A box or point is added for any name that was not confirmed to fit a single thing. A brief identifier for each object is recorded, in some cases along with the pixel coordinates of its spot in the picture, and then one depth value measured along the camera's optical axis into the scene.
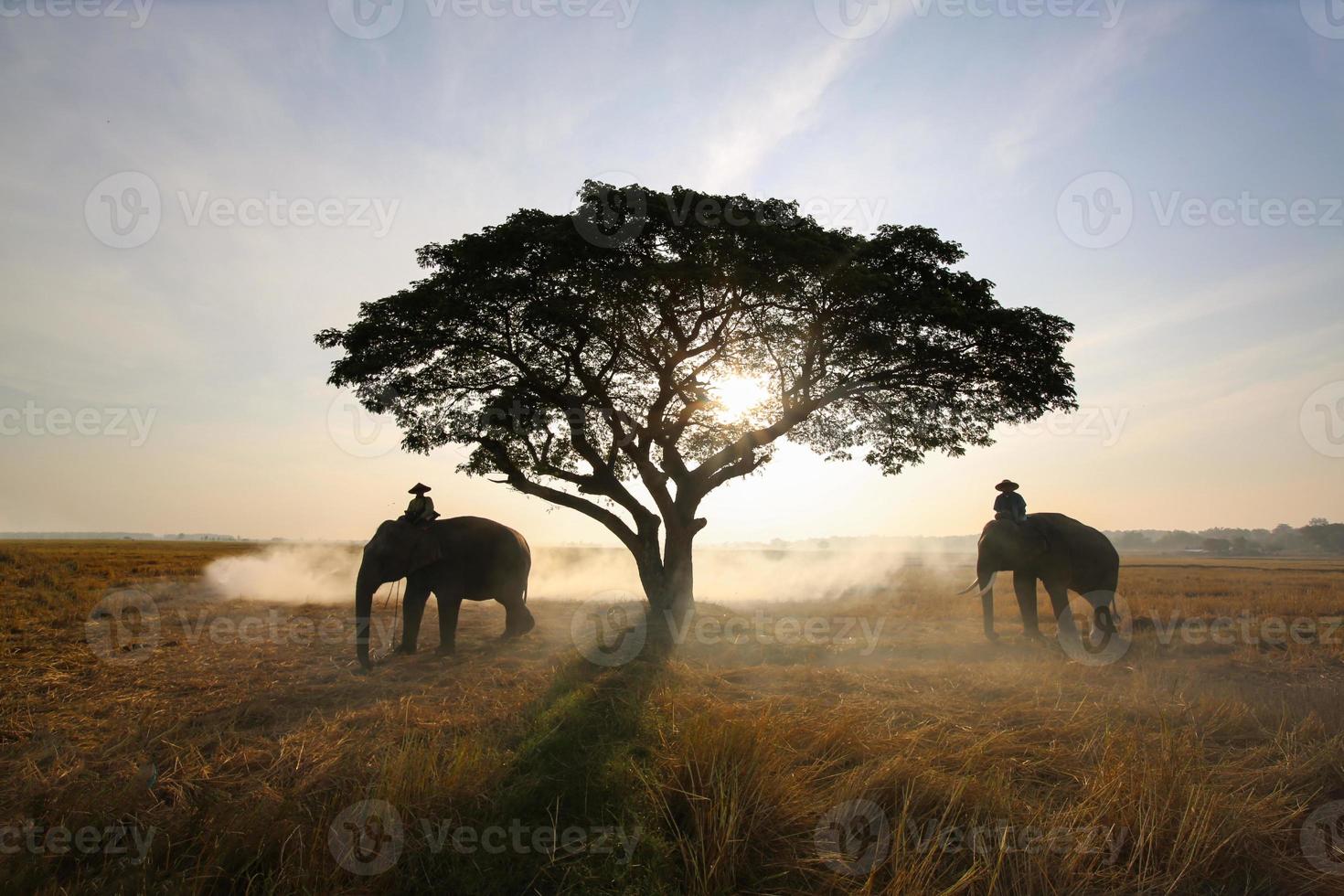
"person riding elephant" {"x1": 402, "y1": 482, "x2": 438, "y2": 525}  13.01
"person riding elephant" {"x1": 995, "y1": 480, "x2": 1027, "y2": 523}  14.59
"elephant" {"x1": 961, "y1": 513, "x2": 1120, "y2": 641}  14.26
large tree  14.50
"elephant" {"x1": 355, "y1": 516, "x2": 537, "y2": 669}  12.40
